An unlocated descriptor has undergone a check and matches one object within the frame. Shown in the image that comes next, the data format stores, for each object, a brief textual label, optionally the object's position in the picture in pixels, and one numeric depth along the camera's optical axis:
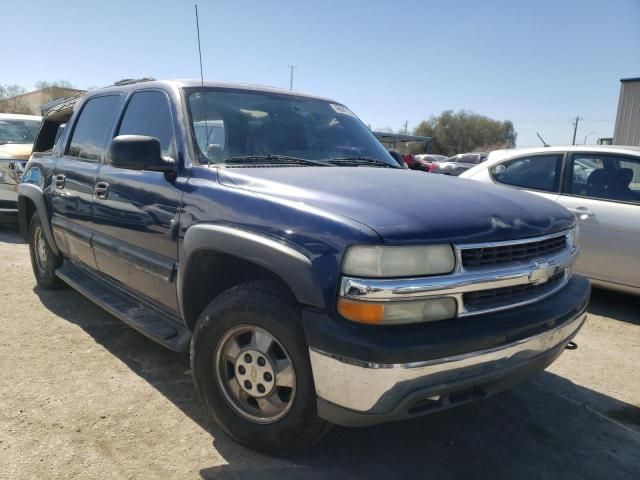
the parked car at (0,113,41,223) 7.66
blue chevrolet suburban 1.92
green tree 73.50
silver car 4.55
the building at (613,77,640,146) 18.55
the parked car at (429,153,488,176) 19.66
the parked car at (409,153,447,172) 21.42
